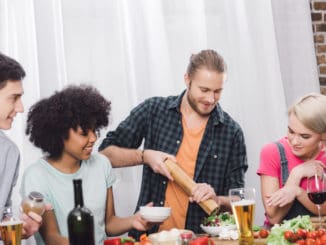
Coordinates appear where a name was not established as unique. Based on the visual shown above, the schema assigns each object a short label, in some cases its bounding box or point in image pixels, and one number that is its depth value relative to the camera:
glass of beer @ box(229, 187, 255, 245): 2.29
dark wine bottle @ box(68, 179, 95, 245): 1.91
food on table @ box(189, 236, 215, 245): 2.18
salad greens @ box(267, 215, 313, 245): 2.28
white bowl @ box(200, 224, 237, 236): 2.51
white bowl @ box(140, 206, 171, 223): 2.39
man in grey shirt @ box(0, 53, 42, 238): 2.51
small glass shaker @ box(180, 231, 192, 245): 2.17
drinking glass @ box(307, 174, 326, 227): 2.50
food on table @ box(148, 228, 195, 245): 2.13
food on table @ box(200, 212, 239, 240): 2.46
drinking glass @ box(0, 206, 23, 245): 2.05
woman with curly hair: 2.62
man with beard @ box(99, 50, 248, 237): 3.13
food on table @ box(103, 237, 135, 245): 2.26
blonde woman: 2.87
